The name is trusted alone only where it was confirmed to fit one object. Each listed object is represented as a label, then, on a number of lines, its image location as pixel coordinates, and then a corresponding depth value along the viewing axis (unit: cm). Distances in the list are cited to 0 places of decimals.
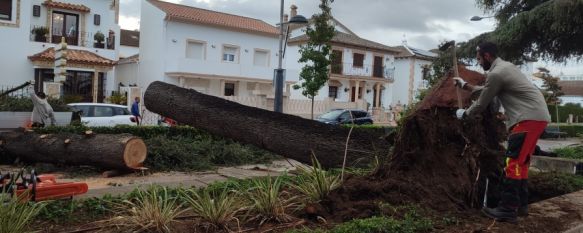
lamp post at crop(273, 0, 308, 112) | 1655
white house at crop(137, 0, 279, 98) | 3291
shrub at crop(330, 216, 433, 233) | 397
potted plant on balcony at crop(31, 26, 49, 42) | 2834
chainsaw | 482
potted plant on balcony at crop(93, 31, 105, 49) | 3022
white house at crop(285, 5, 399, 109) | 4138
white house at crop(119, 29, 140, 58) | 4628
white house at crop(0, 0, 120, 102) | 2728
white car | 1650
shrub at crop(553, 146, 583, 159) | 1064
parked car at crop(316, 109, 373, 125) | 2312
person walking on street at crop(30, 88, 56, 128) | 1280
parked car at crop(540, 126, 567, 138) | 2486
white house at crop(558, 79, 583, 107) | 6662
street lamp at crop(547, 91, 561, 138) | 3963
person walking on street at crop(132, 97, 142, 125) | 1889
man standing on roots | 476
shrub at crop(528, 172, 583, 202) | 660
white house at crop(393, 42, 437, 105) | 4816
